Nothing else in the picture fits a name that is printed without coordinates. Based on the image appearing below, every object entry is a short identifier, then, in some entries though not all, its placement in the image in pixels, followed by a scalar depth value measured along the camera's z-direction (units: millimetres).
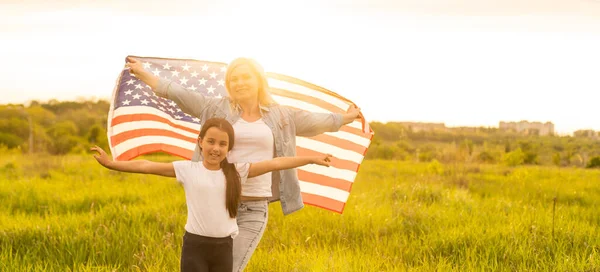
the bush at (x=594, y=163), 27184
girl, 3553
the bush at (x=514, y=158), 23438
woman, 4152
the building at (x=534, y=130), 52603
